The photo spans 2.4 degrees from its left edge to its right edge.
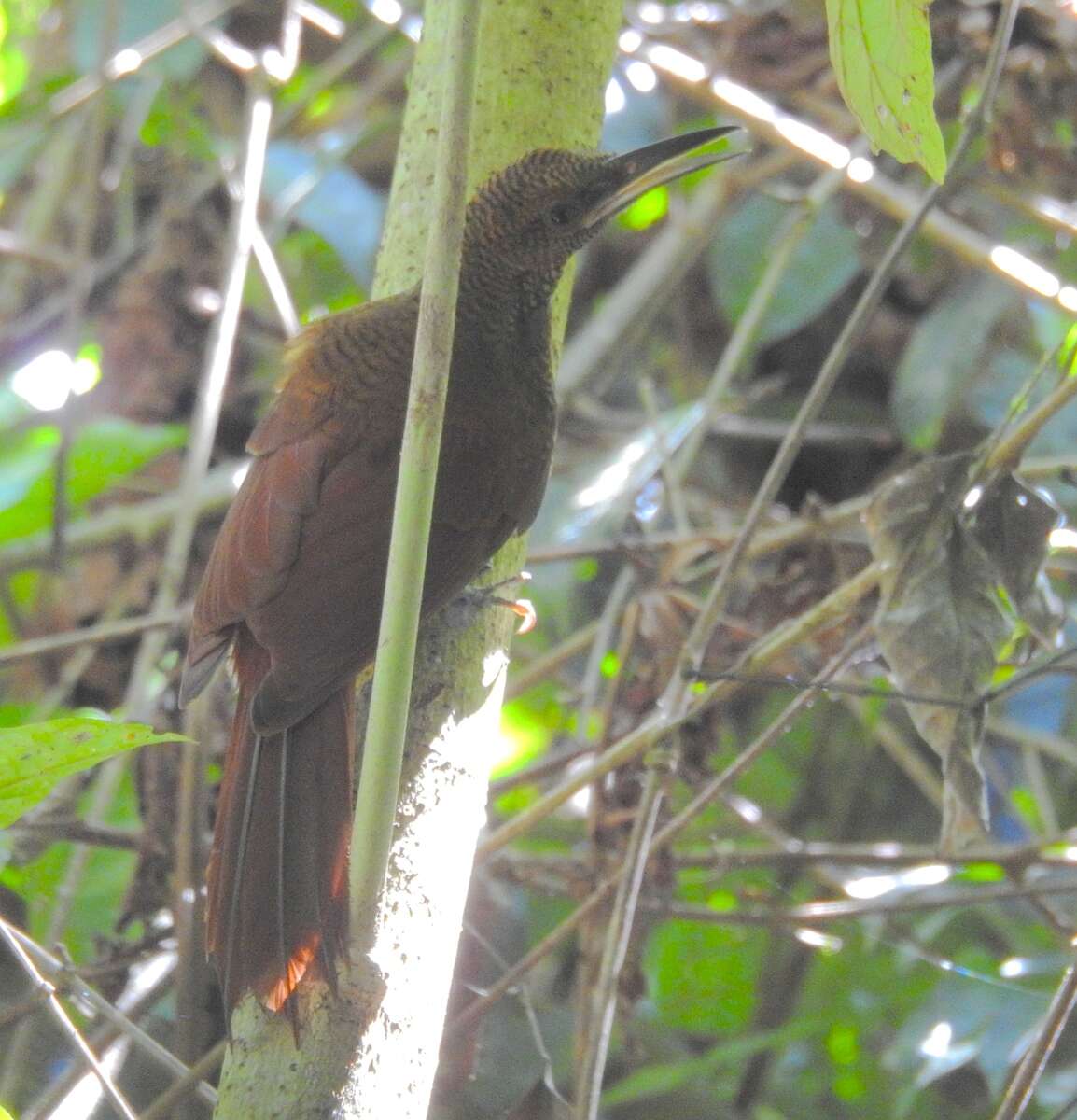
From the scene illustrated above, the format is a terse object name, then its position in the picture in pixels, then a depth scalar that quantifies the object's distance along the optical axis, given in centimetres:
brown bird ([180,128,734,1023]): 528
